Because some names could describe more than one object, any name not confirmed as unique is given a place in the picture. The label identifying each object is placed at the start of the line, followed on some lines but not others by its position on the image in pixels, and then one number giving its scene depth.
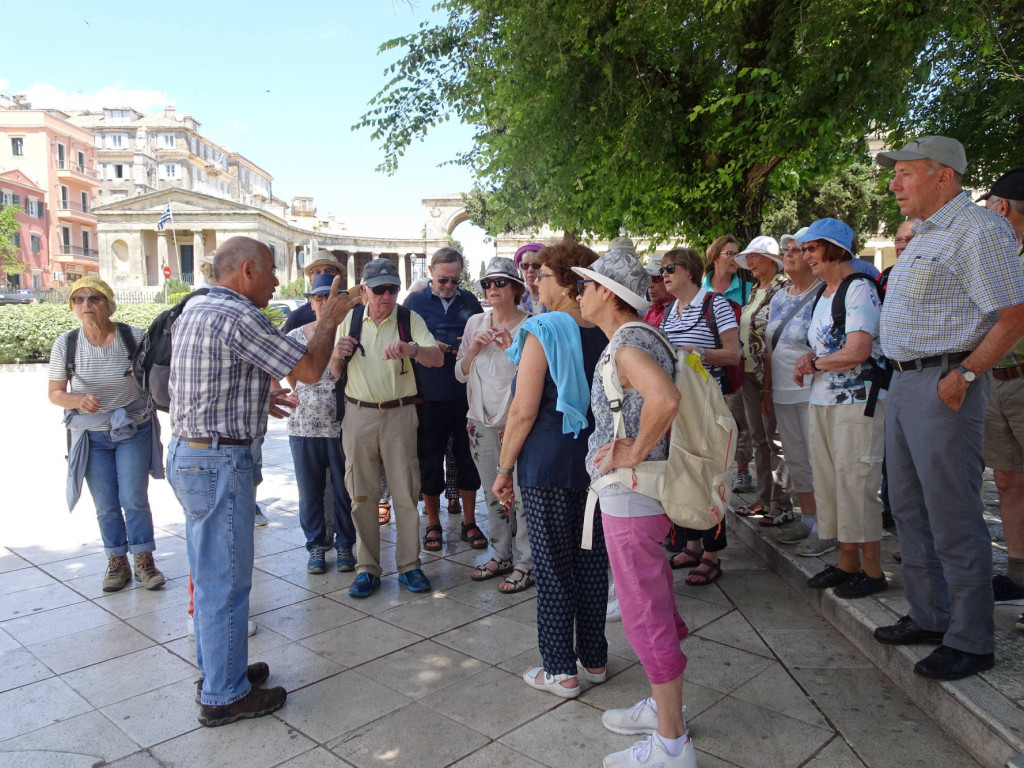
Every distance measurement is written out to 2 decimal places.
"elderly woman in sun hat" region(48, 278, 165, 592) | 4.61
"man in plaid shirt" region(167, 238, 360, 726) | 3.03
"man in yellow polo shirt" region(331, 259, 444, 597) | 4.59
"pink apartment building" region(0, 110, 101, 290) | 59.19
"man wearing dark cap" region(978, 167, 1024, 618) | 3.76
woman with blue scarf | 3.19
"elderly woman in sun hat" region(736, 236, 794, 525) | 5.31
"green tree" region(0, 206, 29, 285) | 43.81
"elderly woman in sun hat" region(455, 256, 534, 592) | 4.64
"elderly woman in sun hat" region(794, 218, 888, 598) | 3.77
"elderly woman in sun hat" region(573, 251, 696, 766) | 2.53
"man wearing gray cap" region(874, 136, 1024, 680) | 2.85
